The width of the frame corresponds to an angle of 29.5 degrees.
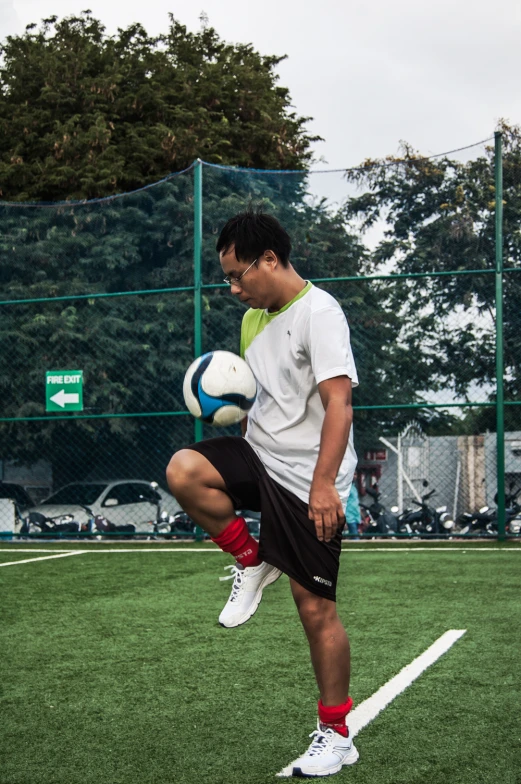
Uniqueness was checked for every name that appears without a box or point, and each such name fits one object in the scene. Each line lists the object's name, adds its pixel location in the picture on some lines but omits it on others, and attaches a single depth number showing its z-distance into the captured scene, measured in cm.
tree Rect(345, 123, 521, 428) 1024
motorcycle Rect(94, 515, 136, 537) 1155
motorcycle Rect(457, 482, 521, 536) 1012
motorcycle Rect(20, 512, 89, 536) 1162
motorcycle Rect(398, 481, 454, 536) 1038
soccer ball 327
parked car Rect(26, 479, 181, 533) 1172
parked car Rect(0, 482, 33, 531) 1160
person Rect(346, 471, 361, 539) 1083
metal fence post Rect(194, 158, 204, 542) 1077
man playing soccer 290
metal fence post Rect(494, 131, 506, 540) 1002
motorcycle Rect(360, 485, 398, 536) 1054
